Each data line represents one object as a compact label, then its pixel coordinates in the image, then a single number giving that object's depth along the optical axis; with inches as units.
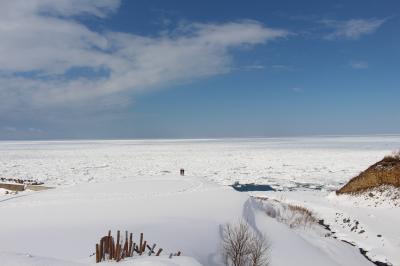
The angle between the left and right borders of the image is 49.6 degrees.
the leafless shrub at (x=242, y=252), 427.5
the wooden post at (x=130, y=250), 354.0
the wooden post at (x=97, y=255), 339.7
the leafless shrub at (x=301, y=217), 678.1
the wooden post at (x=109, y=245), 354.1
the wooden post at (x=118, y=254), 335.4
